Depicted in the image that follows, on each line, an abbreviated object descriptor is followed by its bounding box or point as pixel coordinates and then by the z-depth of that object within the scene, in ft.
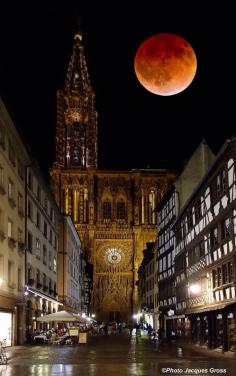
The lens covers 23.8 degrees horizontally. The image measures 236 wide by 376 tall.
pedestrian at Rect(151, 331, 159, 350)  133.49
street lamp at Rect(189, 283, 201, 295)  132.18
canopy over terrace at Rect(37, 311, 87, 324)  135.44
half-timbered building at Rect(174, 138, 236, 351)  102.42
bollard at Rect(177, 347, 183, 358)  97.26
